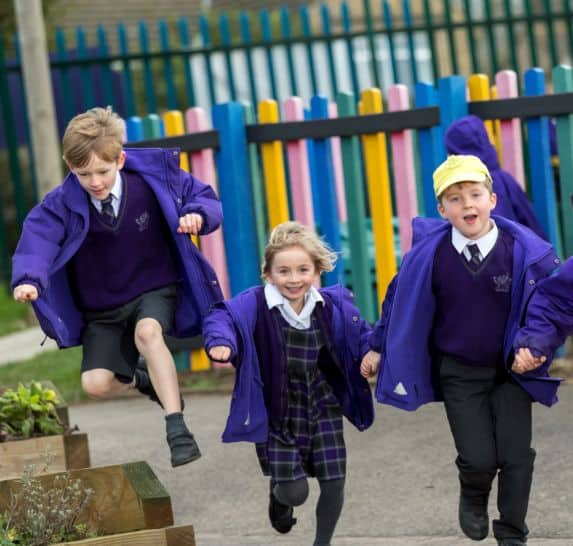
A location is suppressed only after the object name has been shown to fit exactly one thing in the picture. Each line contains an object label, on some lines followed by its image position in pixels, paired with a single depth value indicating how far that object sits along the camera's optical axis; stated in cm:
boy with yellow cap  711
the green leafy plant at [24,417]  921
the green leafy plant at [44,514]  717
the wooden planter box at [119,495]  740
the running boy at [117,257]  811
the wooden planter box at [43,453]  900
